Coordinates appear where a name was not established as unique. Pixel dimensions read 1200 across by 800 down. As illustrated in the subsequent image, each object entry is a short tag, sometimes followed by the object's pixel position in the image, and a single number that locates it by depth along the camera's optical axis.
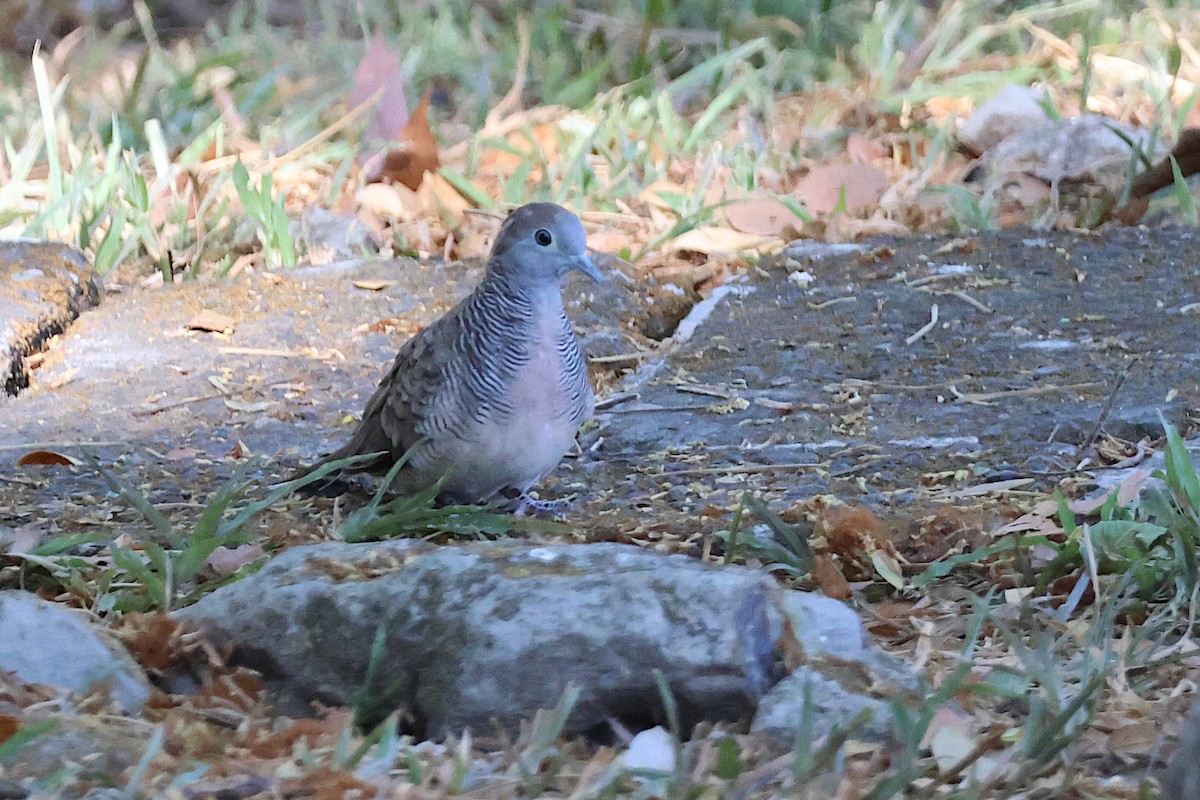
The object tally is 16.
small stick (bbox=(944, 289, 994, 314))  8.53
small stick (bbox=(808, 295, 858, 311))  8.77
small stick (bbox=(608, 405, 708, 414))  7.57
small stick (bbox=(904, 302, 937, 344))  8.20
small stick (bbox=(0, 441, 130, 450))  7.25
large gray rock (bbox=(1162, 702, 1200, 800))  2.87
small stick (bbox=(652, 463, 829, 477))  6.71
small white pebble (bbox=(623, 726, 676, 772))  3.73
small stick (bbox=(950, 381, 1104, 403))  7.31
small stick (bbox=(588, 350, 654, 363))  8.44
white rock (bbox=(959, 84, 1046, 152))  11.55
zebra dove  6.36
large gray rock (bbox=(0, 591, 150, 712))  4.12
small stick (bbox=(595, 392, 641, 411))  7.73
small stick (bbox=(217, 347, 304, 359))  8.62
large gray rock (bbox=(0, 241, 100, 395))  8.45
